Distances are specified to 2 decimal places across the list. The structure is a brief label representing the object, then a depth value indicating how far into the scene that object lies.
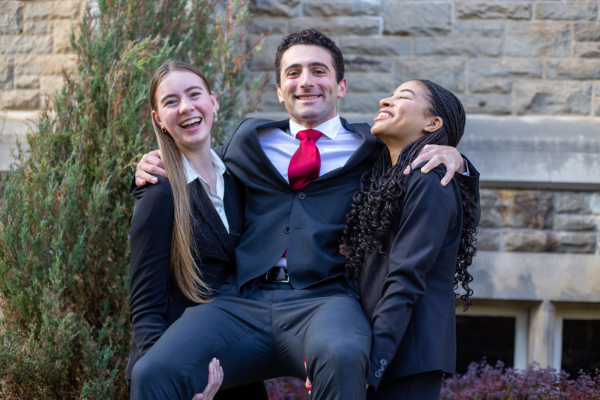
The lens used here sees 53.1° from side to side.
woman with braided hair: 2.30
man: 2.27
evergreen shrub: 3.29
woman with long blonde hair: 2.57
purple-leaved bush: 3.70
